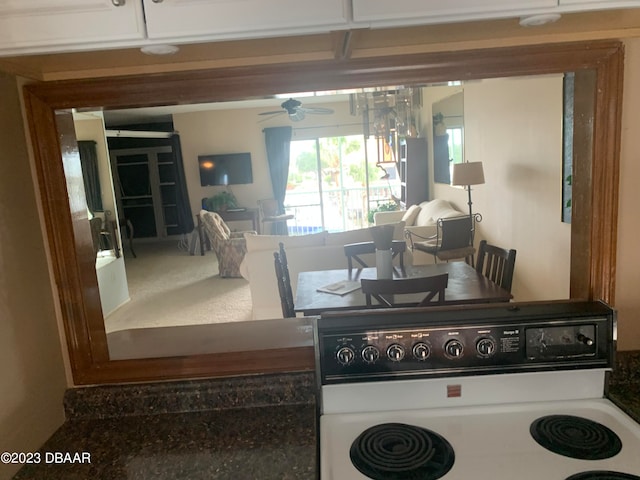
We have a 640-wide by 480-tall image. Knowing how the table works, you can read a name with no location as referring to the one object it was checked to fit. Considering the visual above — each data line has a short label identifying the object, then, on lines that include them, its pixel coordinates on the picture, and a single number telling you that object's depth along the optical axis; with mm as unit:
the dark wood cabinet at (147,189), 8555
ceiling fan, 4961
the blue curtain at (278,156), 7996
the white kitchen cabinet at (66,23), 796
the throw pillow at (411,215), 5898
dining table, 2434
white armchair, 5051
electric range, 1068
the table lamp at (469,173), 4488
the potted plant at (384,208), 7146
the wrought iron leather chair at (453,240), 4465
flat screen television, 8086
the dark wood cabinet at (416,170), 6852
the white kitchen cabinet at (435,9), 797
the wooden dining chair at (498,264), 2664
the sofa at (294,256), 3992
